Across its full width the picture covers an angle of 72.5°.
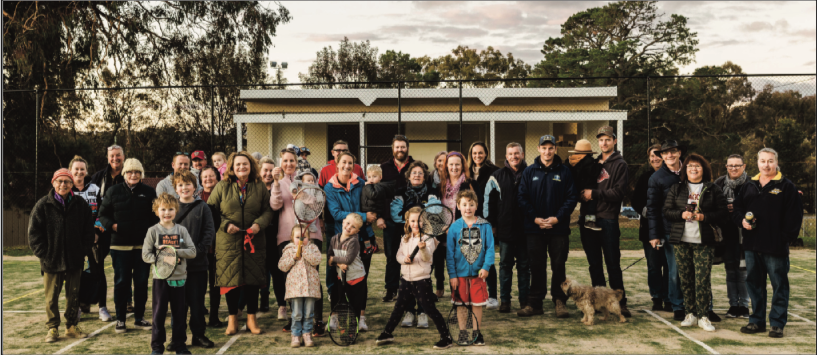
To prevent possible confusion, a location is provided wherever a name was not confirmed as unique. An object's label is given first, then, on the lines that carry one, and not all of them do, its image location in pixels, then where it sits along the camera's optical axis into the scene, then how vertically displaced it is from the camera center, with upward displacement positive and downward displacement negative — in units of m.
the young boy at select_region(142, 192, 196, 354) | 4.78 -0.67
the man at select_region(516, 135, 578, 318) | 5.91 -0.31
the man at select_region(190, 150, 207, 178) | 6.80 +0.26
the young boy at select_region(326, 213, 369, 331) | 5.07 -0.72
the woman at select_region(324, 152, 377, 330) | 5.48 -0.16
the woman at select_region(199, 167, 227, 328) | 5.59 -0.75
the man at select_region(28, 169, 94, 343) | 5.12 -0.55
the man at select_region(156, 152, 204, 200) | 5.83 +0.06
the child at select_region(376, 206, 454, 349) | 4.98 -0.89
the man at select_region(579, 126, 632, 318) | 6.00 -0.39
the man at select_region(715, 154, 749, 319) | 6.07 -0.93
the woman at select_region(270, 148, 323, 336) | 5.45 -0.36
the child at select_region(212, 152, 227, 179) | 6.96 +0.26
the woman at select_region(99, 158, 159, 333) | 5.57 -0.49
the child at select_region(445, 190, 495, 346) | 5.00 -0.71
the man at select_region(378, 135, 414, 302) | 6.17 +0.03
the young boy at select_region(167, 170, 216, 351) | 5.00 -0.51
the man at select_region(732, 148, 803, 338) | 5.30 -0.54
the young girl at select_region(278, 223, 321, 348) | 4.93 -0.88
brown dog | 5.77 -1.25
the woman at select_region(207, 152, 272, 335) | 5.26 -0.43
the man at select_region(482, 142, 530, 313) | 6.12 -0.46
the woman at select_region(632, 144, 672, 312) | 6.29 -0.92
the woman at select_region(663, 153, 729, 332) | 5.52 -0.49
